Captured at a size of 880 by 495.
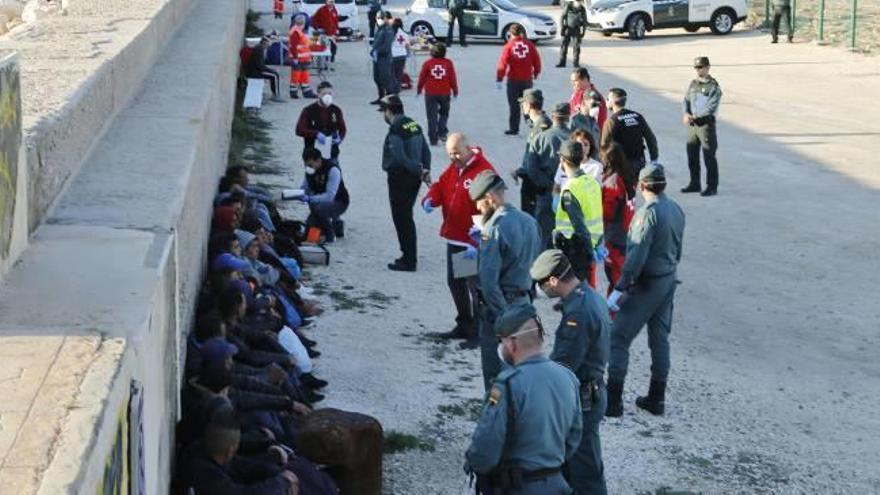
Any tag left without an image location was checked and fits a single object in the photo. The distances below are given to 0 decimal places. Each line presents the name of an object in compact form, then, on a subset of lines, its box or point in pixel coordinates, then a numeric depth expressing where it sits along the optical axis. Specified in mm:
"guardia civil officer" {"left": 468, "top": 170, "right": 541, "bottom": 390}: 9609
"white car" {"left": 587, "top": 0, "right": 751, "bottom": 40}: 34406
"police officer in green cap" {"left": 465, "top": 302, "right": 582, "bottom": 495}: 6613
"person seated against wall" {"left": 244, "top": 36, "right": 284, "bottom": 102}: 23719
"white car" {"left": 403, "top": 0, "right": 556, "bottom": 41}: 33812
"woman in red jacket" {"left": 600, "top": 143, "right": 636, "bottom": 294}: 12250
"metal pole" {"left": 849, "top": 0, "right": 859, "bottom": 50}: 31603
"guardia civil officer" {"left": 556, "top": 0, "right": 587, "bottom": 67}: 29156
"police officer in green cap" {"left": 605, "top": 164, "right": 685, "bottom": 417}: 9977
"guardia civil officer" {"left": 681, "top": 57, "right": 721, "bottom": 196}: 17234
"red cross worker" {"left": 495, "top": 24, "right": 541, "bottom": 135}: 21078
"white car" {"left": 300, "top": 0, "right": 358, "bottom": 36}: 35000
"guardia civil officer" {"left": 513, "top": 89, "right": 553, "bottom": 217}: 13523
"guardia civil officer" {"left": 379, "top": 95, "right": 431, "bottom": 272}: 13742
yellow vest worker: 11336
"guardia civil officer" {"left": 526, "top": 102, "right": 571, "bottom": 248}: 13281
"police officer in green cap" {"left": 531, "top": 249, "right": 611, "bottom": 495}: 8016
